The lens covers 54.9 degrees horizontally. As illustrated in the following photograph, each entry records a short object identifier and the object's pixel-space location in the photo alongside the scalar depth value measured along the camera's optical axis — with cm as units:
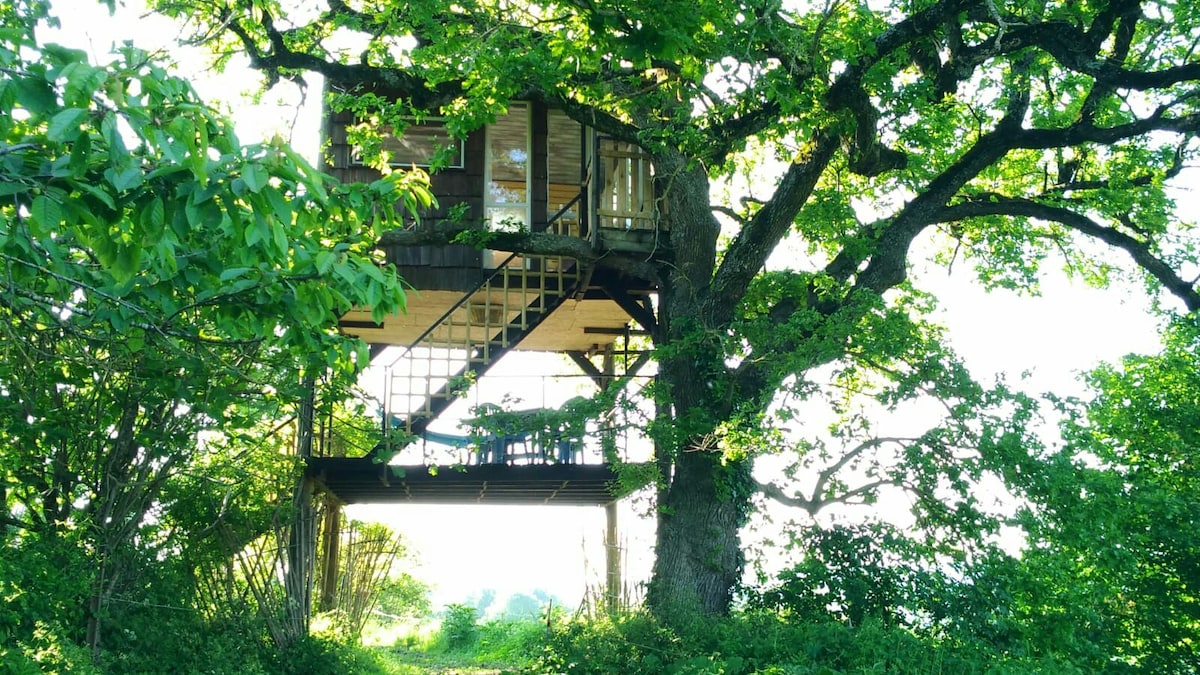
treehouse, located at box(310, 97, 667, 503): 1518
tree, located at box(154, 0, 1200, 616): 1150
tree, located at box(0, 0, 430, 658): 430
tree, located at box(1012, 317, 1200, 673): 1066
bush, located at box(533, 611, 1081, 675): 1027
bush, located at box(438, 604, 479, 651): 2236
